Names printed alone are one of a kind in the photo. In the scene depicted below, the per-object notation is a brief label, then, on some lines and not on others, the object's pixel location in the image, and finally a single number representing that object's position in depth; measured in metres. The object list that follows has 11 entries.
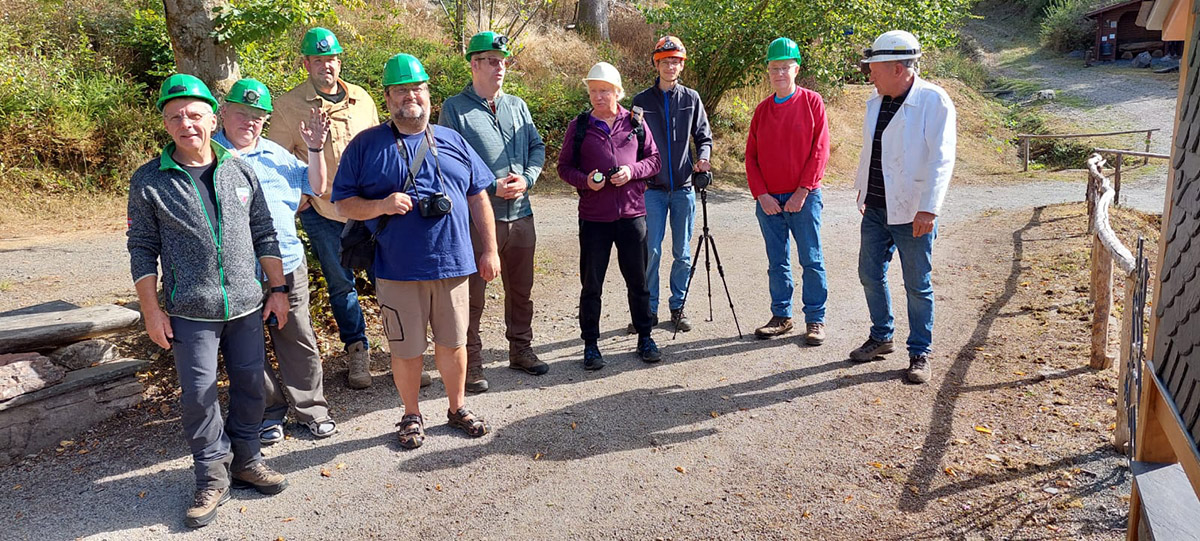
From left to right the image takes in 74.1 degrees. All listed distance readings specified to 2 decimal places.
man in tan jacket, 4.68
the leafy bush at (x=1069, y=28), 36.62
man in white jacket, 4.70
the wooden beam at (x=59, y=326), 4.50
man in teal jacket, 4.80
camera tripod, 5.91
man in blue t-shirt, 3.90
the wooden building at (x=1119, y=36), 33.34
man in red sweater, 5.54
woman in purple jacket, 5.00
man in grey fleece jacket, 3.34
